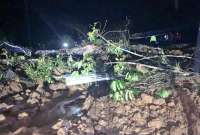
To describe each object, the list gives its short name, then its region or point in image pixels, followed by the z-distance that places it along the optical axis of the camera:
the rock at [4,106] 1.73
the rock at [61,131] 1.51
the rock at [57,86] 1.86
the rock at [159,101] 1.59
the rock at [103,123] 1.54
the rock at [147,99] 1.61
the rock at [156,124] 1.48
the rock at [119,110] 1.59
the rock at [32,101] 1.75
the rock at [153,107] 1.57
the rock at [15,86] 1.84
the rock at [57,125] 1.57
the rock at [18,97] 1.78
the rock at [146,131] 1.46
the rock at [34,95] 1.78
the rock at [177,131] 1.44
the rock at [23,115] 1.67
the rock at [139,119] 1.51
